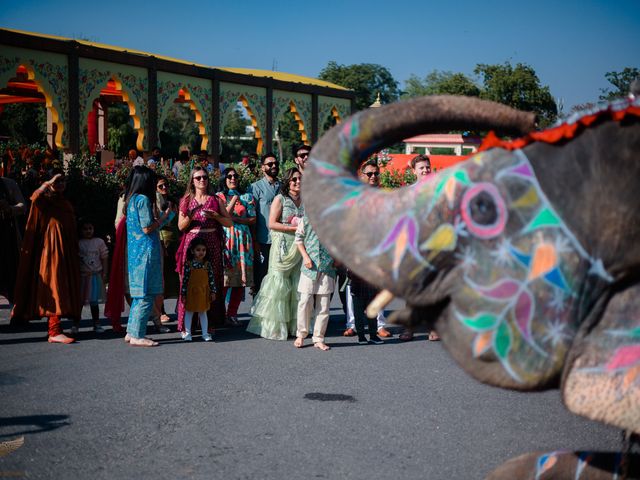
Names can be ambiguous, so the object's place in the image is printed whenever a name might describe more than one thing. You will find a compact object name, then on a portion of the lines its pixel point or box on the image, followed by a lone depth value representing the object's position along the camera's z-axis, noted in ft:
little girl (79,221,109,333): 29.43
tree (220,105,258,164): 212.02
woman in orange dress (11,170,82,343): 27.09
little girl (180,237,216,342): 28.30
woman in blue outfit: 26.68
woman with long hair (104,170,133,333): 29.37
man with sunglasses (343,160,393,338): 28.60
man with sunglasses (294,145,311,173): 32.01
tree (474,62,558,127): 149.28
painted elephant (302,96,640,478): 7.18
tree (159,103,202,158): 215.31
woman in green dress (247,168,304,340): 28.96
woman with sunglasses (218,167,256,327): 30.81
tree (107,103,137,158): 126.52
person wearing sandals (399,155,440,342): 28.89
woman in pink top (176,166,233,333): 28.84
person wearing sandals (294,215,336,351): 27.63
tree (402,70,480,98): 169.07
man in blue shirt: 32.19
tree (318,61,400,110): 259.19
